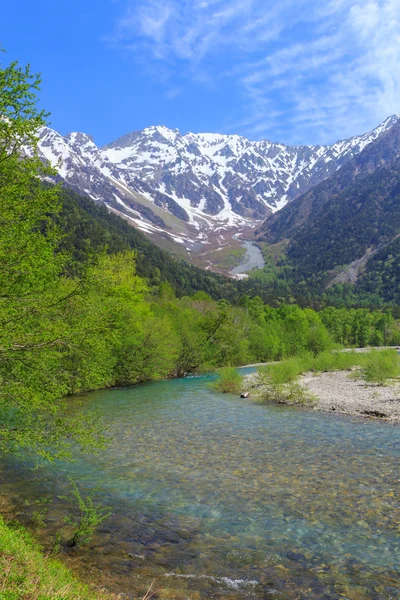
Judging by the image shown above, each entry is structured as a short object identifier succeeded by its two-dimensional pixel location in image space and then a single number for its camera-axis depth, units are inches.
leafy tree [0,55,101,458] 434.9
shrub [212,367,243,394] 1706.4
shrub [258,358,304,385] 1475.9
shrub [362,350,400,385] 1723.7
